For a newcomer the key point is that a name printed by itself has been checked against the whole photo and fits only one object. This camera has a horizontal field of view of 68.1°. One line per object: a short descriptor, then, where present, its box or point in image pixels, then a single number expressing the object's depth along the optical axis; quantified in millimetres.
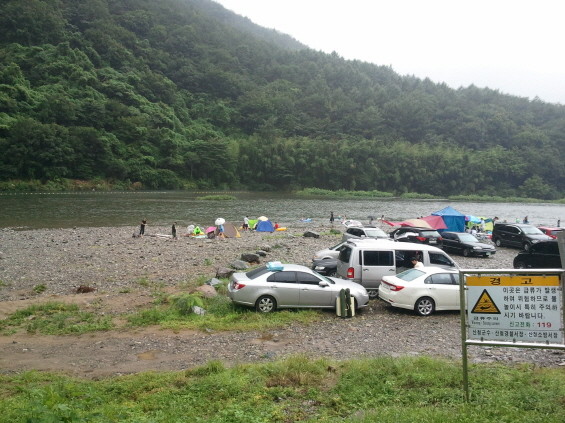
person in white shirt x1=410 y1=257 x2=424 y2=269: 13172
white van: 13898
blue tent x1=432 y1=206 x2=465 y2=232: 32531
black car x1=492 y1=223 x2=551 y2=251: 26094
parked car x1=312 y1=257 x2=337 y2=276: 16281
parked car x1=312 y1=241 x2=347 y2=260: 17859
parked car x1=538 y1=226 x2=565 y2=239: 27844
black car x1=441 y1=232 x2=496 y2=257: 23422
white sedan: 11992
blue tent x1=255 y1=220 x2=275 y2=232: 35688
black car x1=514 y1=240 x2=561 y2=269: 16109
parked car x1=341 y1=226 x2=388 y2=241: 23739
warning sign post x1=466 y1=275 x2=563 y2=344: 5488
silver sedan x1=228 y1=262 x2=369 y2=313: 11781
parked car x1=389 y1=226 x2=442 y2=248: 24469
